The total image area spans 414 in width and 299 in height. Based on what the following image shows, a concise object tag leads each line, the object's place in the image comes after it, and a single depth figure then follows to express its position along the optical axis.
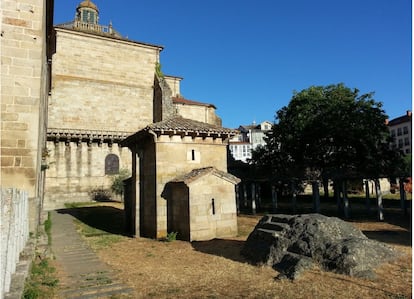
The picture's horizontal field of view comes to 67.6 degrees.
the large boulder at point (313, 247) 7.73
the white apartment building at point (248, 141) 70.44
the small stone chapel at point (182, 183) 13.26
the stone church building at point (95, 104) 29.58
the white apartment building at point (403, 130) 58.24
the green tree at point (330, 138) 21.64
